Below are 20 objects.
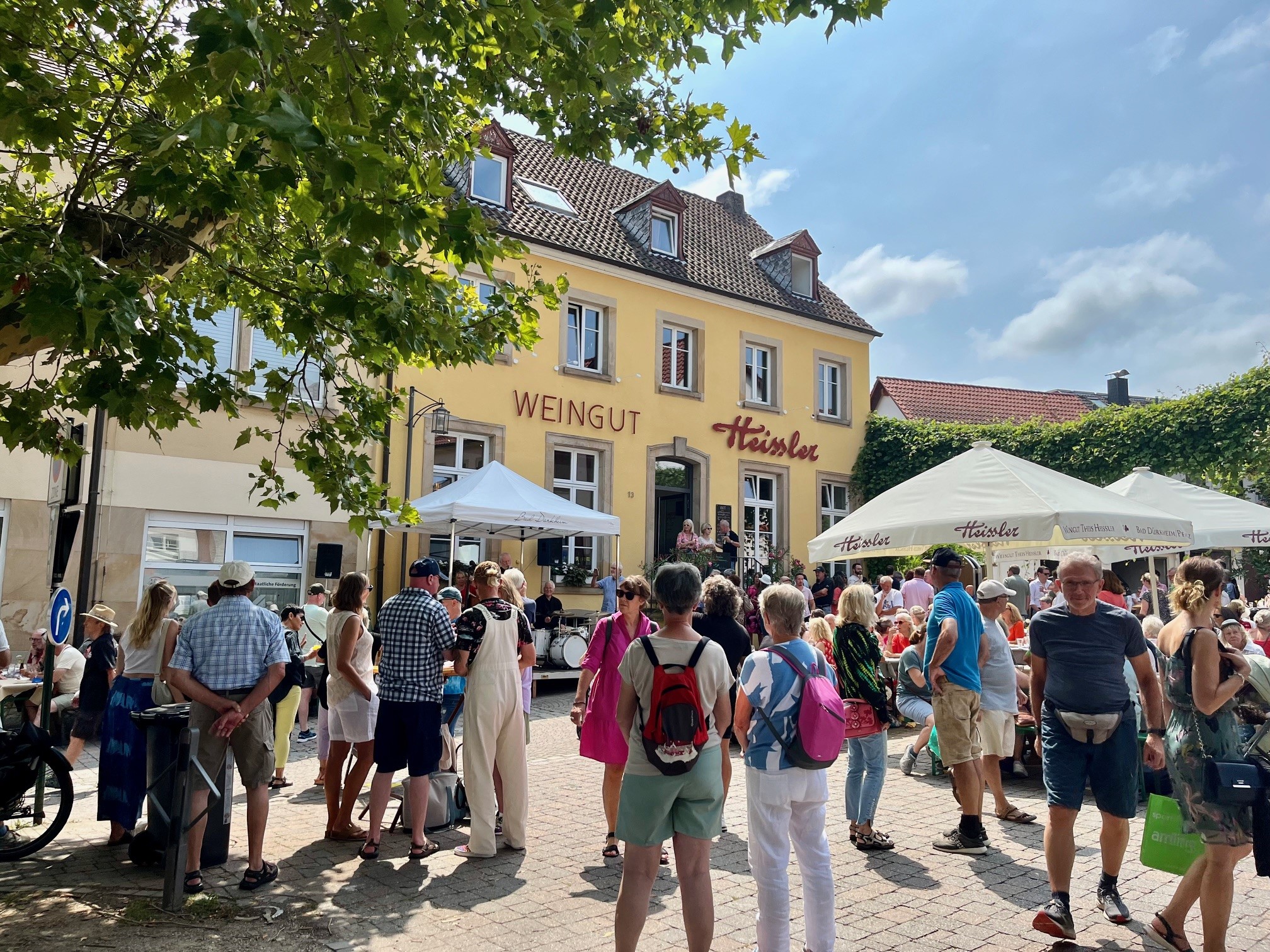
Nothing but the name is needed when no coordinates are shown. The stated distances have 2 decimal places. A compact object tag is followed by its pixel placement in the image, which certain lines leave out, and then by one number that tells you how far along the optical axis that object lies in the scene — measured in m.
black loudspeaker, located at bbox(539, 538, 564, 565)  17.09
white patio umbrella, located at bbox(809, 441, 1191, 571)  7.70
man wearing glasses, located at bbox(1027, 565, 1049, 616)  16.64
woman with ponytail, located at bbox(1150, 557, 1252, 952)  3.92
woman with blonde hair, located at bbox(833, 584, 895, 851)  5.87
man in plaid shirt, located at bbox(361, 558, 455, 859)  5.78
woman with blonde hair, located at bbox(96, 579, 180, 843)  5.91
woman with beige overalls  5.78
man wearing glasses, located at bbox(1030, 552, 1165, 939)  4.35
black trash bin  5.24
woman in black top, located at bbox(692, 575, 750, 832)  5.44
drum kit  14.15
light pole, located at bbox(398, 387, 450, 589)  15.30
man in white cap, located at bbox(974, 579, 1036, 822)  6.70
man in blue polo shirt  5.80
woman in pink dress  5.57
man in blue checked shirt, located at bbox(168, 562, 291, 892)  5.14
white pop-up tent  13.42
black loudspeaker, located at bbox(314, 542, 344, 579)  15.38
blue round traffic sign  6.93
